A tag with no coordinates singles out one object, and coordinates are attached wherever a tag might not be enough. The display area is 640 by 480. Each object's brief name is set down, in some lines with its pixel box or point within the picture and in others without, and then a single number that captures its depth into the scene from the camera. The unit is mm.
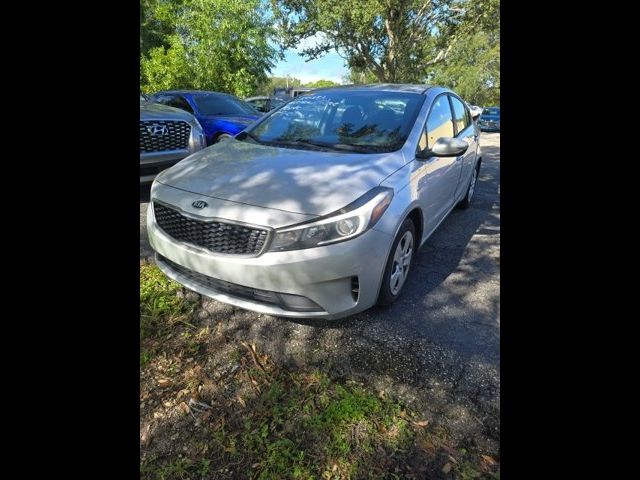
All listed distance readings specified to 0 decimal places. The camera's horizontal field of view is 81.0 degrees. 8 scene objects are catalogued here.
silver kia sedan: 2066
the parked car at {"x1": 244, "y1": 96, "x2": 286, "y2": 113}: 11013
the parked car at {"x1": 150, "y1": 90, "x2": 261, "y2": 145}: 6918
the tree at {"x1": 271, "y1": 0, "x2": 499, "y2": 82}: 17016
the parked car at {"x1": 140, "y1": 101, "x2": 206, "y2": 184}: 4613
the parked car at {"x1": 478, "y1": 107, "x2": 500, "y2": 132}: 18531
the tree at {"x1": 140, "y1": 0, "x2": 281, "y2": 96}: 13500
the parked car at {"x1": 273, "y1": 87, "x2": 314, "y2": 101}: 14454
